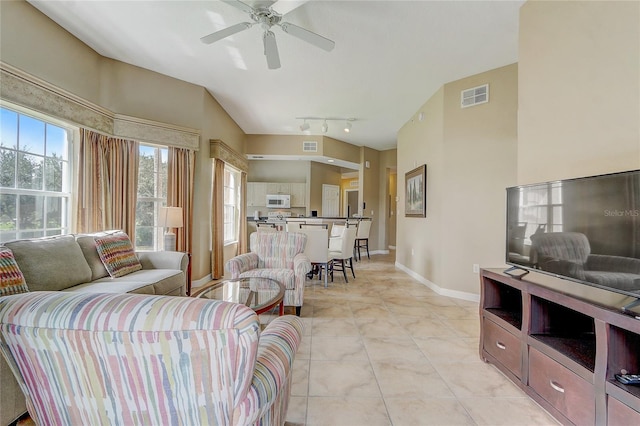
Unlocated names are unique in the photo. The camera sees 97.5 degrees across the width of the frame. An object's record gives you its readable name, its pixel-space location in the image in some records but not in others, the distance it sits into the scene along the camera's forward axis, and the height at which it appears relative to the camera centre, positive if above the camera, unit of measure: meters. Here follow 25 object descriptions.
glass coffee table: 2.13 -0.68
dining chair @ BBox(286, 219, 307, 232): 5.23 -0.22
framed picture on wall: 4.49 +0.40
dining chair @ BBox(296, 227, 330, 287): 4.25 -0.51
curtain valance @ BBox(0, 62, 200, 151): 2.32 +1.05
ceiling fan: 2.16 +1.51
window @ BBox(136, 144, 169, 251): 3.86 +0.24
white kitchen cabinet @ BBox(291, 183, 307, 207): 7.57 +0.50
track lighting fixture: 5.37 +1.85
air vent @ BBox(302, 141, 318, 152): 6.69 +1.61
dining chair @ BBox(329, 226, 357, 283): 4.68 -0.59
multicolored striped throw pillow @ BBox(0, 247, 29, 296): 1.69 -0.41
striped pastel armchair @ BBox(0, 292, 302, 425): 0.72 -0.39
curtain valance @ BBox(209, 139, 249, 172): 4.48 +1.05
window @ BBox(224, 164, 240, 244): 5.80 +0.20
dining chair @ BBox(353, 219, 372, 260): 6.21 -0.33
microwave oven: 7.38 +0.32
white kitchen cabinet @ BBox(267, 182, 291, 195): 7.52 +0.67
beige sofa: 1.43 -0.55
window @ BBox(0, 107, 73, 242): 2.42 +0.32
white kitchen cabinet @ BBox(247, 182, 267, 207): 7.52 +0.54
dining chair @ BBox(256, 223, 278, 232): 5.80 -0.26
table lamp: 3.49 -0.11
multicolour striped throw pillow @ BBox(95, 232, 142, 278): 2.66 -0.42
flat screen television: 1.30 -0.07
